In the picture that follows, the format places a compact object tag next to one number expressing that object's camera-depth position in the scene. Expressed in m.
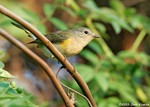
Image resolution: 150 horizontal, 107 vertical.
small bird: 5.11
